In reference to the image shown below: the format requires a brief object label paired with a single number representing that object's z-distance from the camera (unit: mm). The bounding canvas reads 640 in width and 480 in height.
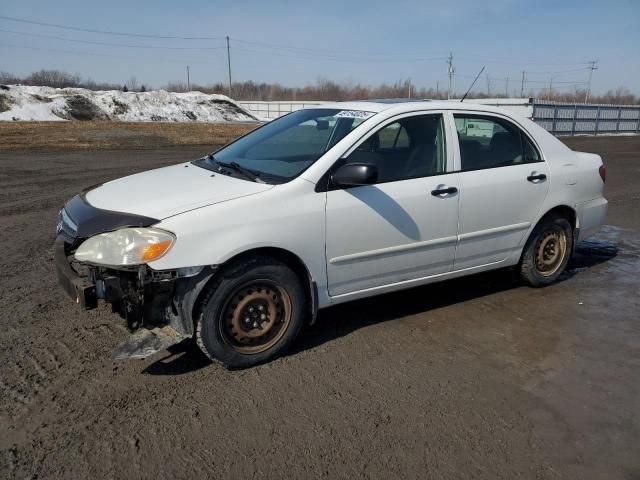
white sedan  3371
